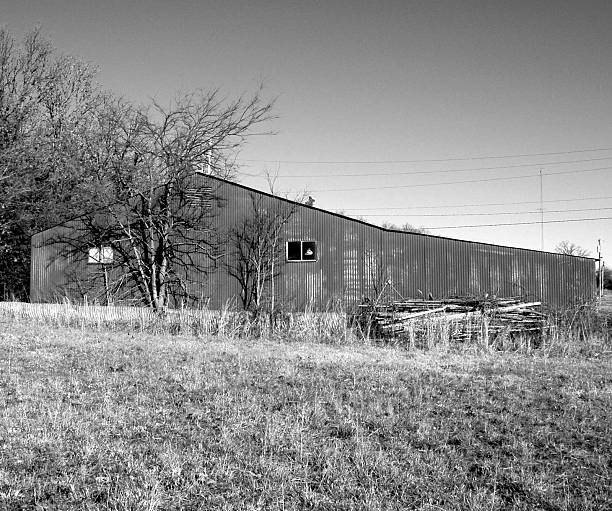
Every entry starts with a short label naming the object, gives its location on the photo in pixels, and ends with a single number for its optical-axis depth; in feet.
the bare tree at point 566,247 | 237.08
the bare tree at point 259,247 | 84.58
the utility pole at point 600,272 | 111.50
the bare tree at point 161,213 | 85.46
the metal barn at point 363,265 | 83.66
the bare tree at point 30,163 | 100.48
